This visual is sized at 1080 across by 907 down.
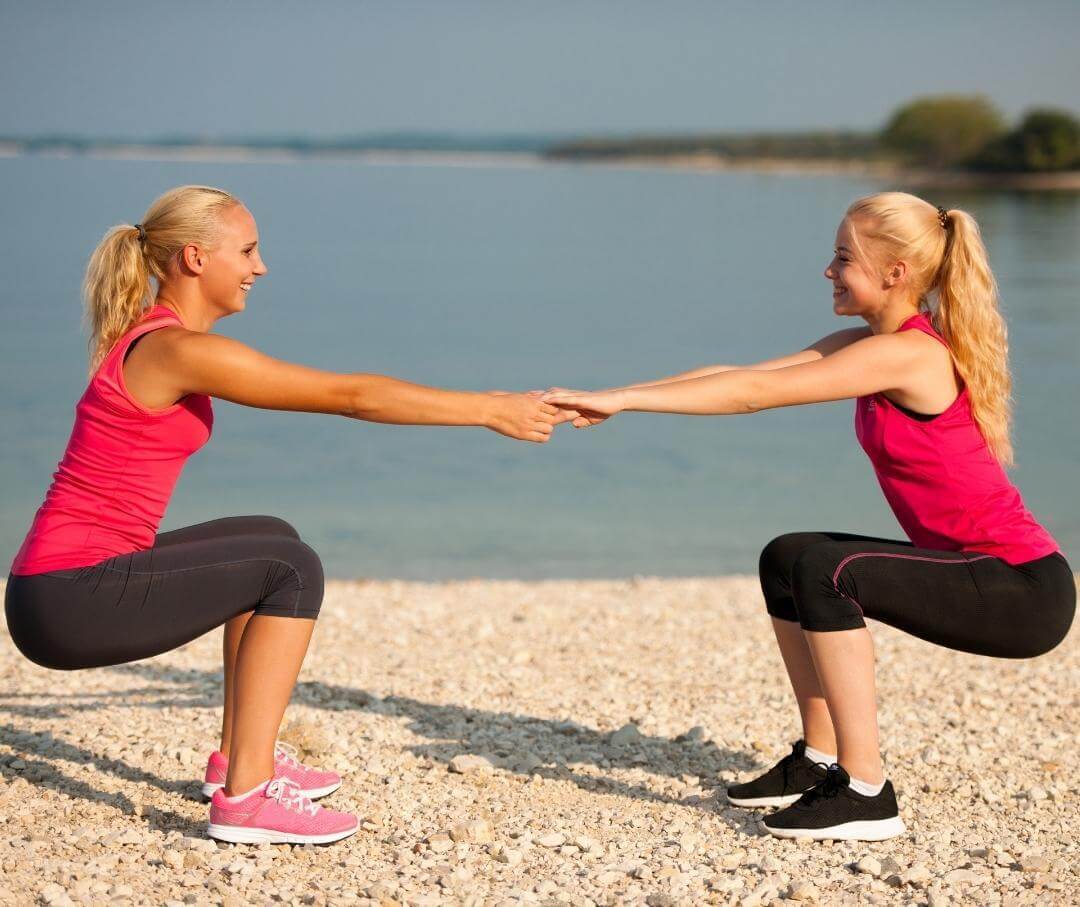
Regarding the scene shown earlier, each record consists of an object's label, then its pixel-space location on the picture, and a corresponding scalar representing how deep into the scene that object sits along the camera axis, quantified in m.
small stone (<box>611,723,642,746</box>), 4.91
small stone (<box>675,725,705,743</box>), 4.96
